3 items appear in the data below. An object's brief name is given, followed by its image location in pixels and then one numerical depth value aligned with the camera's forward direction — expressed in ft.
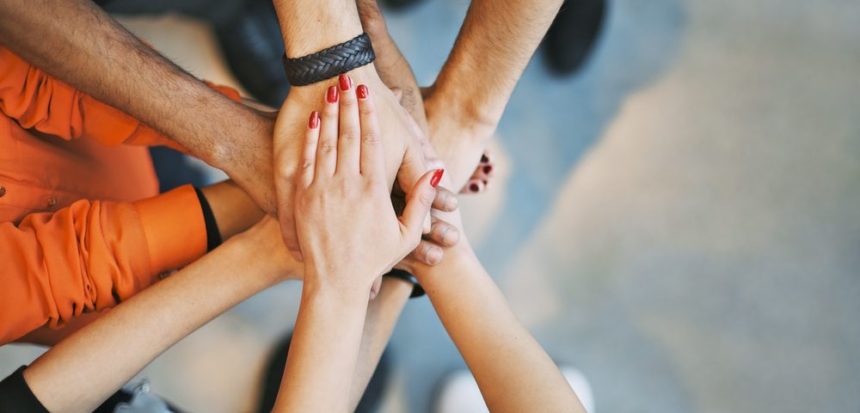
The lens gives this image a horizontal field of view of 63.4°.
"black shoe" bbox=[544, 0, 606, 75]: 4.50
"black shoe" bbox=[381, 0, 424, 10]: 4.51
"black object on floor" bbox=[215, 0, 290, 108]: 4.39
